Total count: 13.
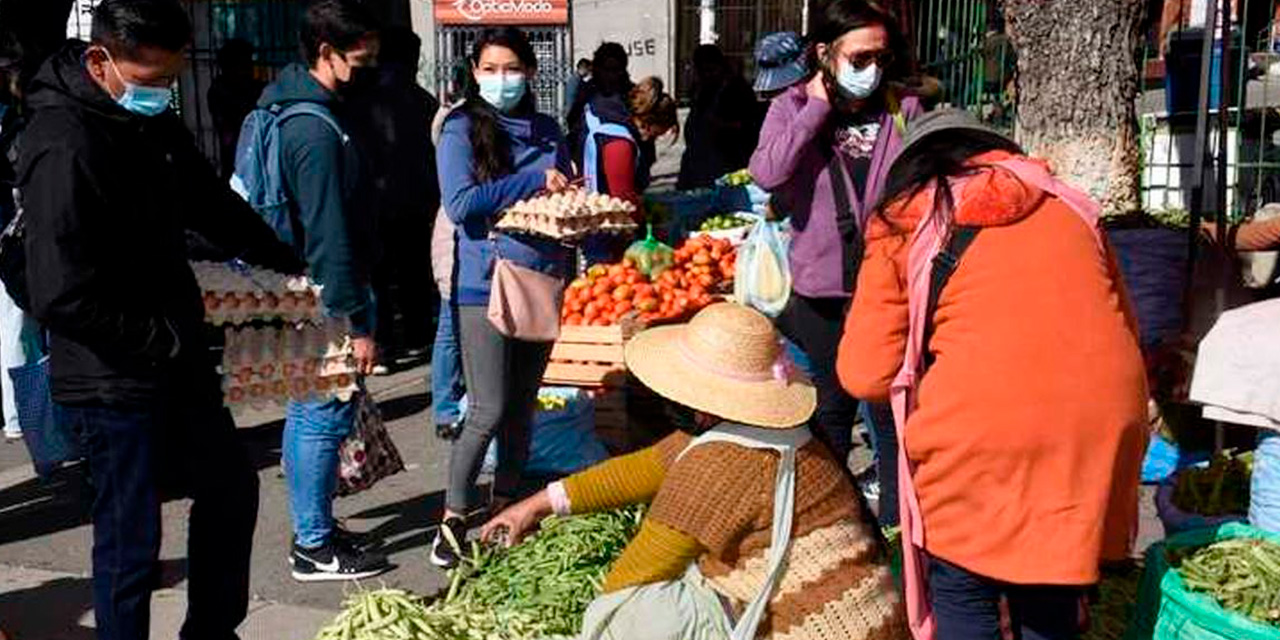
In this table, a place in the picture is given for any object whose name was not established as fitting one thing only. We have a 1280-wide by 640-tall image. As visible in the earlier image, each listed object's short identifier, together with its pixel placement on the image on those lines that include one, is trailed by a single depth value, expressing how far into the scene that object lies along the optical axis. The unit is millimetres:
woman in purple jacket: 4828
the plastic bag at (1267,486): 4195
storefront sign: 15578
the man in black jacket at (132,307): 3521
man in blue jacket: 4613
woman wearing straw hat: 3178
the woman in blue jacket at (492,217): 4977
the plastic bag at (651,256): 7457
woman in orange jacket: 2969
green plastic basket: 3582
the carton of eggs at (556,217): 4969
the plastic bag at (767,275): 5094
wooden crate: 6641
